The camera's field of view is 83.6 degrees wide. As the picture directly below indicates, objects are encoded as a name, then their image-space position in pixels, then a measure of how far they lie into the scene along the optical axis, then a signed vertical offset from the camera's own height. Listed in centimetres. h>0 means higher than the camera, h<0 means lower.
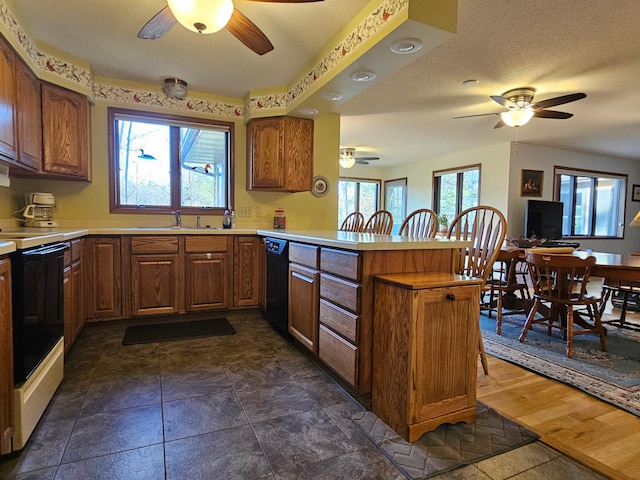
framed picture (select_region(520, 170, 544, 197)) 589 +70
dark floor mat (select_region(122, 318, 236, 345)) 285 -93
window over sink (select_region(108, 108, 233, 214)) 352 +60
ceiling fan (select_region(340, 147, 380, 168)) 616 +114
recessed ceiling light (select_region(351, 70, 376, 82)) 251 +106
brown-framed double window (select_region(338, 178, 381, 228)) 827 +64
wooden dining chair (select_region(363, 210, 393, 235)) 354 +1
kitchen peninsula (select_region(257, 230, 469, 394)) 178 -34
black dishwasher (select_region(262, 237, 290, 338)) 274 -50
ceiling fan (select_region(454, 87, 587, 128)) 338 +116
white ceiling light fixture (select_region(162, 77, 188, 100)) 338 +128
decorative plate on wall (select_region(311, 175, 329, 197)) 412 +43
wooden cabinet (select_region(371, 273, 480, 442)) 154 -57
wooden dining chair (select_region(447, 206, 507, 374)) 233 -19
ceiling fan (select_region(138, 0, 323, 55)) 171 +106
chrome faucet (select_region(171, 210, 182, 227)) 364 +5
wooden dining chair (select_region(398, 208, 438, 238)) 274 -4
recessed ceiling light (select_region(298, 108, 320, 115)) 344 +110
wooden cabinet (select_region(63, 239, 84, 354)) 232 -52
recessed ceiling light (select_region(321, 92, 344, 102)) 295 +107
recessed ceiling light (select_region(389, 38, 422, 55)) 206 +105
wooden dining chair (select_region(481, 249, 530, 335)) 323 -62
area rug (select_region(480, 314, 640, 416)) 210 -95
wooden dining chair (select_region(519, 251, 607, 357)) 266 -54
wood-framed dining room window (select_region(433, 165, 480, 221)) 643 +67
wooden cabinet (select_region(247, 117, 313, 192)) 371 +73
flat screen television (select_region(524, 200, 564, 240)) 582 +10
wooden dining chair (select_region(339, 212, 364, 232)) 413 -1
